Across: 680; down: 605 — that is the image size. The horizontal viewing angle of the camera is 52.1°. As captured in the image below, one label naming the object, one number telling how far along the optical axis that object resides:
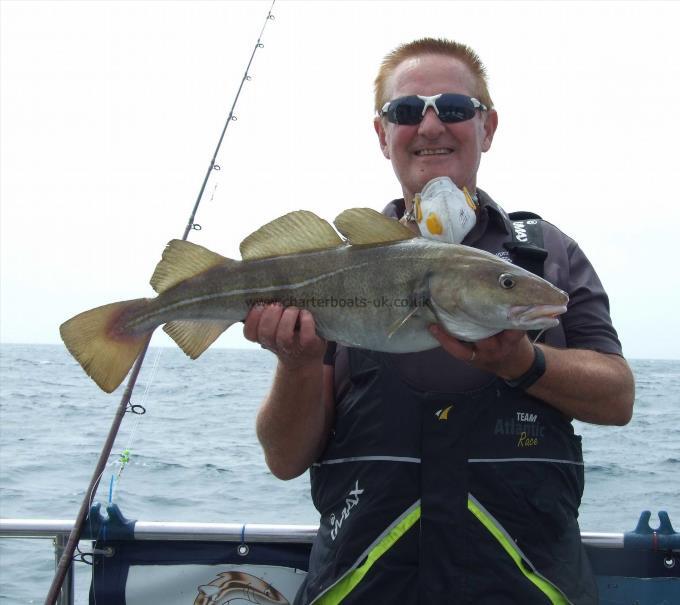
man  2.48
